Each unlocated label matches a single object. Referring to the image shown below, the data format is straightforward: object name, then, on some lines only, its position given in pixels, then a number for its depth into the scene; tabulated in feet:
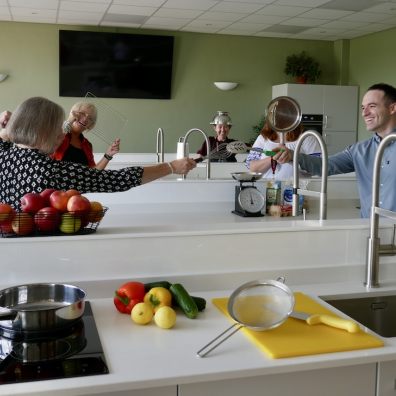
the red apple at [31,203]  5.49
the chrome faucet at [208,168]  11.68
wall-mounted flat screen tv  24.18
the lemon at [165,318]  4.62
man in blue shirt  8.11
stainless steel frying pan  4.28
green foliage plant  26.55
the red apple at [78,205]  5.48
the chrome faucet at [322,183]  6.38
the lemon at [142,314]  4.69
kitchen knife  4.56
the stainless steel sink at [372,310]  5.86
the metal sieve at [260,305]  4.56
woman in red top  11.50
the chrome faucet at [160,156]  13.75
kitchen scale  10.59
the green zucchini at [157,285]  5.24
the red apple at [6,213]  5.36
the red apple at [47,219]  5.49
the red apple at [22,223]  5.46
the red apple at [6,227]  5.44
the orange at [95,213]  5.64
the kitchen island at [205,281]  3.92
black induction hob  3.82
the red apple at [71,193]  5.59
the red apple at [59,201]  5.53
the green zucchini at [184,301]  4.91
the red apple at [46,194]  5.63
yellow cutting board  4.23
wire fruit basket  5.47
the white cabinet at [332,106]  25.55
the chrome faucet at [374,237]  5.82
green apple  5.56
